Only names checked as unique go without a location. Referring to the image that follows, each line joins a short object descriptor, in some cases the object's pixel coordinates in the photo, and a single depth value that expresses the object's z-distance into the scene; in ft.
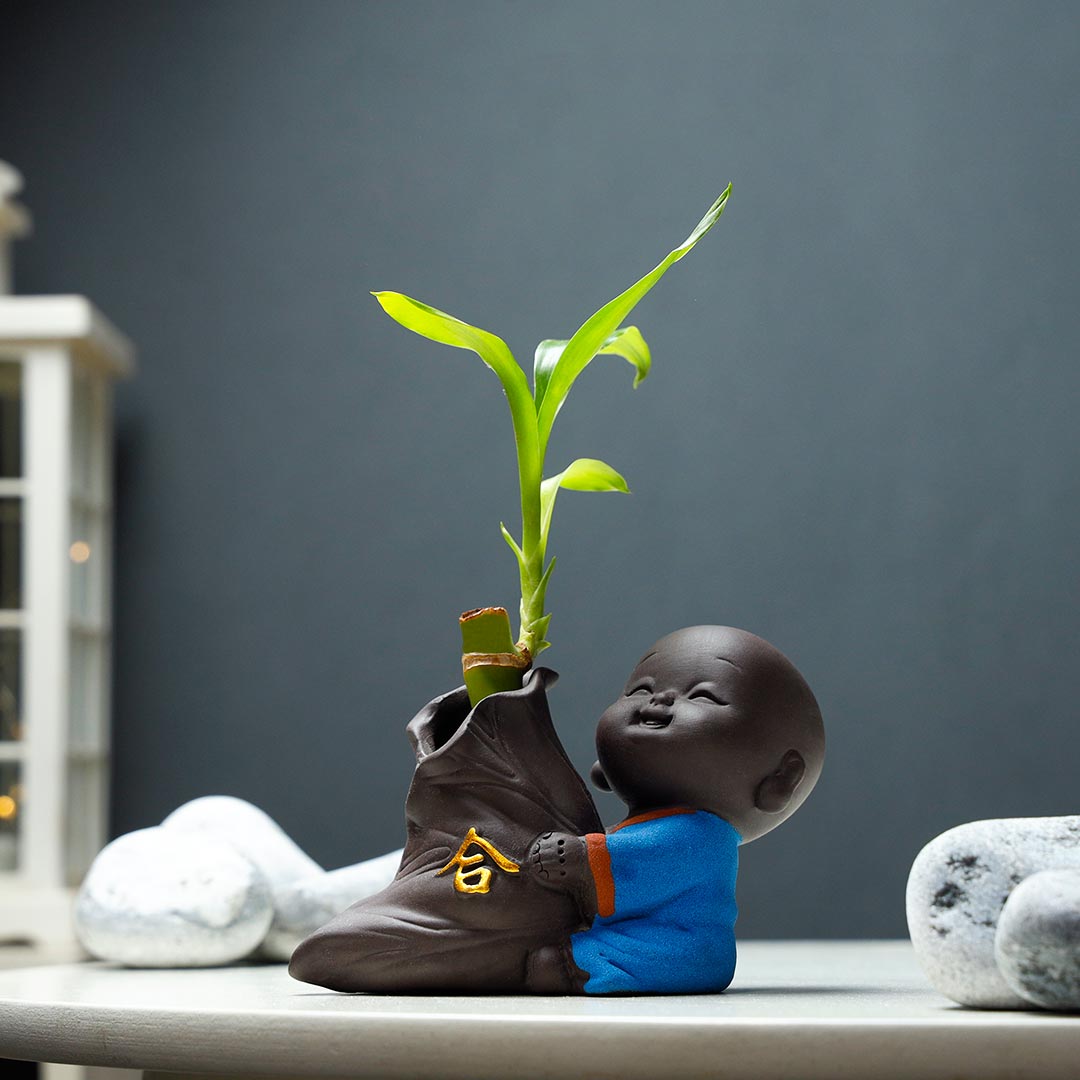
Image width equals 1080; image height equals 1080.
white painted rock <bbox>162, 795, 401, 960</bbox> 2.28
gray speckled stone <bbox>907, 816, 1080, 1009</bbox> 1.76
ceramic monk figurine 1.88
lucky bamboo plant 1.99
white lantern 3.24
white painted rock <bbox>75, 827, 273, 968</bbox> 2.20
